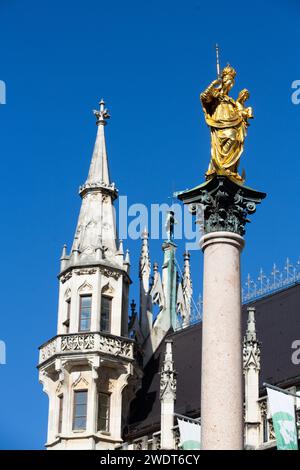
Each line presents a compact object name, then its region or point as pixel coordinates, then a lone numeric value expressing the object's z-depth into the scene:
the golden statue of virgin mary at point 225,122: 28.86
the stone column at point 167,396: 43.09
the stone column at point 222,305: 25.88
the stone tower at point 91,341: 46.16
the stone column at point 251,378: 39.59
